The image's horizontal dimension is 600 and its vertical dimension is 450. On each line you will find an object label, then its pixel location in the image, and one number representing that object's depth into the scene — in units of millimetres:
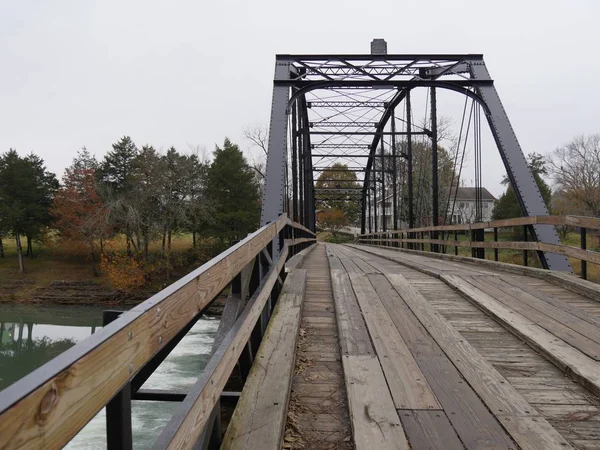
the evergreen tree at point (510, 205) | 29716
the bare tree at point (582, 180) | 34219
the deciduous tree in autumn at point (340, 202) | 52238
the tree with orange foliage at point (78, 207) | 37656
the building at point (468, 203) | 50978
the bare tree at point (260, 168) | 41594
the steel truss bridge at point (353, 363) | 1099
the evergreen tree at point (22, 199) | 40406
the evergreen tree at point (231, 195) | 40094
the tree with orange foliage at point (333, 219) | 69375
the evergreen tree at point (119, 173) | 38375
